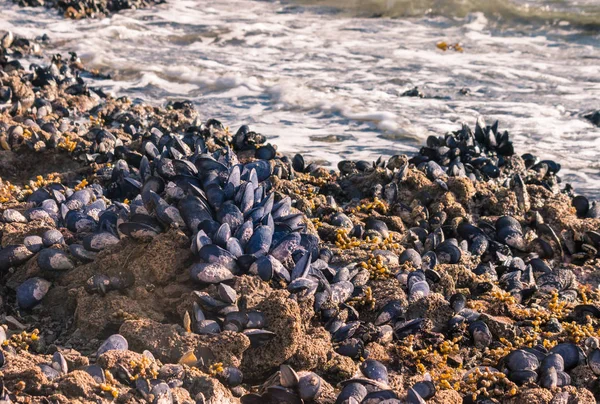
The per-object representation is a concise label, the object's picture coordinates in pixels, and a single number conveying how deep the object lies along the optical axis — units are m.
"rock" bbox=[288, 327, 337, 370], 6.29
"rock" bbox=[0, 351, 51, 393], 5.12
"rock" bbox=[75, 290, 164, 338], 6.36
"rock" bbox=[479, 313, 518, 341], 7.20
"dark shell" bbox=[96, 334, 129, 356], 5.82
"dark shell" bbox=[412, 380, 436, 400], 5.99
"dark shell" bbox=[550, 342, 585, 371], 6.73
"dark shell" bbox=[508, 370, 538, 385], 6.42
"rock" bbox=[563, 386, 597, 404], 6.21
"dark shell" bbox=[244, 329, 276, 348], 6.10
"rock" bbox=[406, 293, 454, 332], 7.28
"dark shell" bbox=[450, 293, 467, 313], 7.43
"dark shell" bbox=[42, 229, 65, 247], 7.65
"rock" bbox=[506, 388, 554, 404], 6.11
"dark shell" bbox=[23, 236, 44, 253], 7.57
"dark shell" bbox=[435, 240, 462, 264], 8.79
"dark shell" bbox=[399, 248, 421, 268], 8.32
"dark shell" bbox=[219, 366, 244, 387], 5.92
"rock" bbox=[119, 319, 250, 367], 5.91
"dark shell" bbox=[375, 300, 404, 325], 7.11
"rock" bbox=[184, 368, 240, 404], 5.54
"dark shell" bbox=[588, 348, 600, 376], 6.68
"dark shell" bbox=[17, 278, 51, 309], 6.85
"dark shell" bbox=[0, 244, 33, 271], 7.42
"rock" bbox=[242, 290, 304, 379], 6.18
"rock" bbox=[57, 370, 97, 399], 5.09
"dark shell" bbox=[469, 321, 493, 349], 7.09
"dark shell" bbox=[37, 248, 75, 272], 7.16
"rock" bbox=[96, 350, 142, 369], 5.51
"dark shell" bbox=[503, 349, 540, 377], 6.55
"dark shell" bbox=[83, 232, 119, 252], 7.30
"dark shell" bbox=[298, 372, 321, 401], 5.73
